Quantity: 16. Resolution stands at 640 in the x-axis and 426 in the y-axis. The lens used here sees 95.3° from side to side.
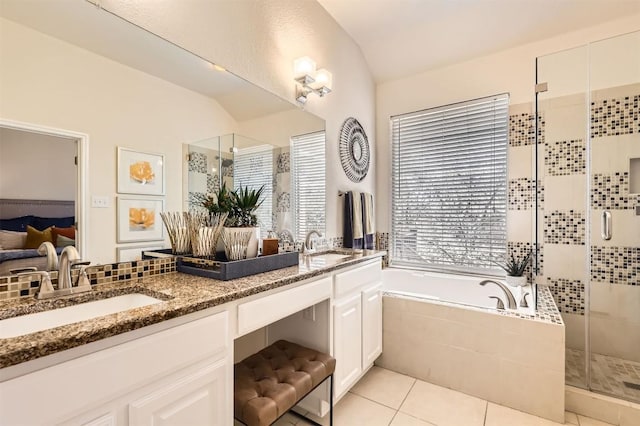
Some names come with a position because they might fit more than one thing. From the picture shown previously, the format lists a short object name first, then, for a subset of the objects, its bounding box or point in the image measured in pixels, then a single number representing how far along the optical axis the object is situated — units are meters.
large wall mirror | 0.96
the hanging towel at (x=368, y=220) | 2.82
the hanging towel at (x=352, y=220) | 2.66
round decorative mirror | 2.72
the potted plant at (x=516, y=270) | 2.46
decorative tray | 1.27
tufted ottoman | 1.17
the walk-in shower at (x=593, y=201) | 2.08
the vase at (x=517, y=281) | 2.45
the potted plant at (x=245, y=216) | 1.57
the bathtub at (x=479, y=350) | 1.73
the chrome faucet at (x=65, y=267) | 1.01
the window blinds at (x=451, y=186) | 2.70
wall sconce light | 2.09
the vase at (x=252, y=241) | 1.55
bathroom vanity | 0.64
